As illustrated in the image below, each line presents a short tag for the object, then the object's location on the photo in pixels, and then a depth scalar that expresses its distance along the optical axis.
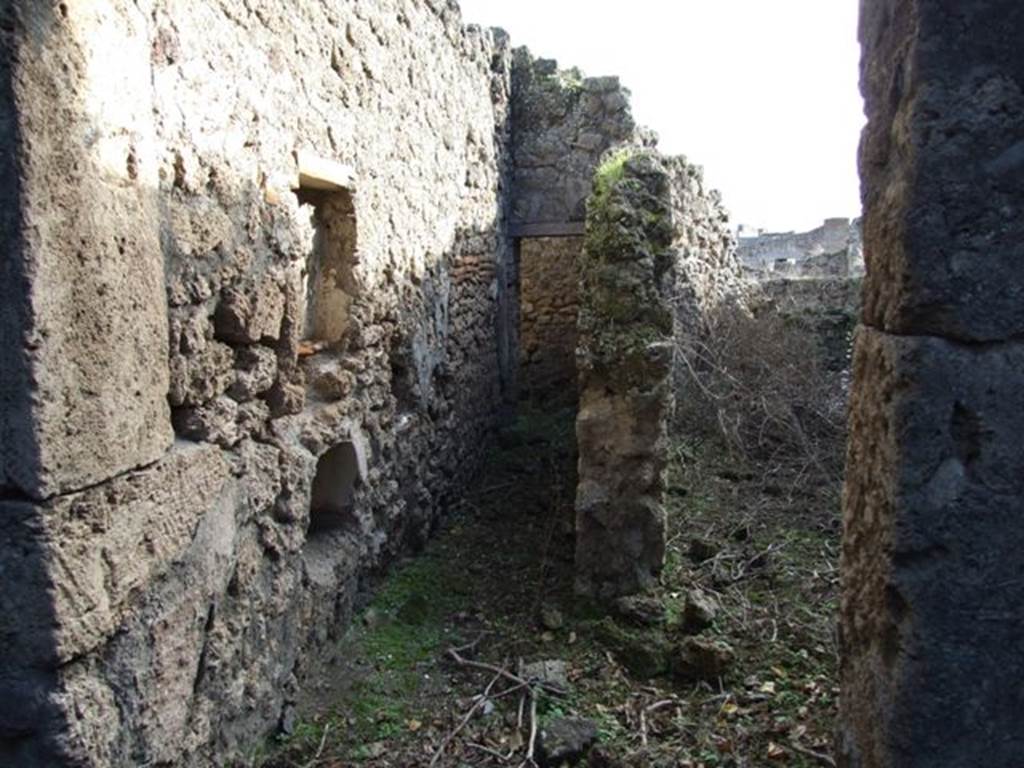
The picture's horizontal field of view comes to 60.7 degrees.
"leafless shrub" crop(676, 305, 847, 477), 6.56
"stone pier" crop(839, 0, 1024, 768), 1.50
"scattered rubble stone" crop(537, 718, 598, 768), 3.42
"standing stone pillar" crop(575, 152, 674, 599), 4.66
